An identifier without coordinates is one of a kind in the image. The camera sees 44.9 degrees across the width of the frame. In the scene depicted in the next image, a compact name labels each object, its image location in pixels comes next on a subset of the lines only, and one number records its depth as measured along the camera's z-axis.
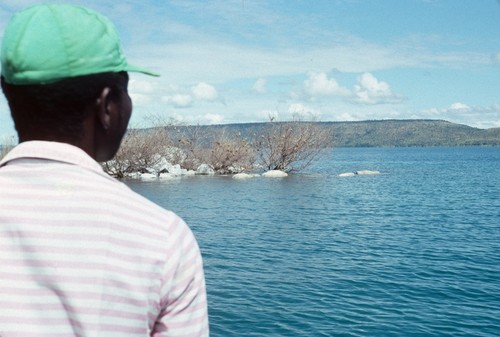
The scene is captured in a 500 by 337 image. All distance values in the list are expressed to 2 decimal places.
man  1.35
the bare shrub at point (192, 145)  53.75
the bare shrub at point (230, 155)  52.09
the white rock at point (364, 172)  56.45
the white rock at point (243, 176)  47.75
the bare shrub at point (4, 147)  31.92
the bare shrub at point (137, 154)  46.56
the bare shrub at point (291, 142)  52.03
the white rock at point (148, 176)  46.23
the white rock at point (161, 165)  49.16
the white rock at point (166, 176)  47.04
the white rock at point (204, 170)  51.91
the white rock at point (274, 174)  48.71
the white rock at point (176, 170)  50.19
